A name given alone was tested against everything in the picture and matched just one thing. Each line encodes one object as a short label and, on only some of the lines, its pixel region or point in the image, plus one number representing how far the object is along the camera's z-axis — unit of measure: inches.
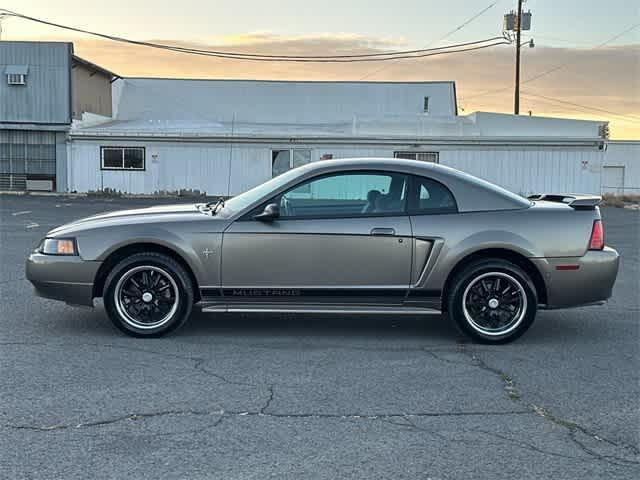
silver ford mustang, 272.1
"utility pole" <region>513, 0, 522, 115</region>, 1736.0
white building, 1304.1
